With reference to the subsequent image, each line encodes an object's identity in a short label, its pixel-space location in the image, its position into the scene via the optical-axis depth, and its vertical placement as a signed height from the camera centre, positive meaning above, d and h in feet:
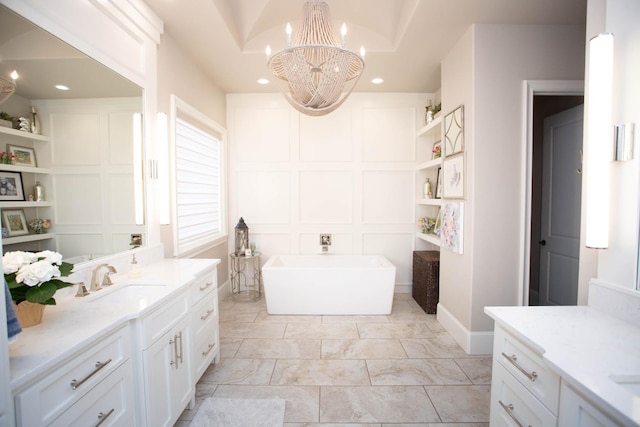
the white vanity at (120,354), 3.08 -2.02
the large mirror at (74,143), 4.35 +1.05
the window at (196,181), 9.45 +0.80
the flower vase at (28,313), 3.72 -1.42
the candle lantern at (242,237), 12.98 -1.54
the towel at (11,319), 2.93 -1.18
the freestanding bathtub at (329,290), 11.02 -3.30
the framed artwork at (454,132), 8.76 +2.22
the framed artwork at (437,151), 11.24 +1.98
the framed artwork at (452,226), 8.80 -0.77
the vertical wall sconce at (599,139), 4.22 +0.93
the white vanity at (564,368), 2.78 -1.75
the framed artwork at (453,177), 8.75 +0.78
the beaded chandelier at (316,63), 5.68 +2.76
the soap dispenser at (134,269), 6.18 -1.44
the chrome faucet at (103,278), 5.46 -1.43
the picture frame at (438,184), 11.68 +0.73
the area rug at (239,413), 5.86 -4.38
